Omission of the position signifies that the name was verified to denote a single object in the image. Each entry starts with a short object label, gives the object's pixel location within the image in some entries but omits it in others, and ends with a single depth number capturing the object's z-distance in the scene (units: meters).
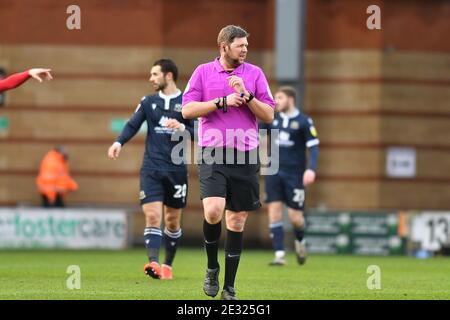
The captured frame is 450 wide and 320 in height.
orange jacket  27.45
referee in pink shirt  11.59
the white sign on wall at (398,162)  27.81
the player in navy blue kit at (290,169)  19.05
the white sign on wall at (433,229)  24.12
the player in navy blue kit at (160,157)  14.98
